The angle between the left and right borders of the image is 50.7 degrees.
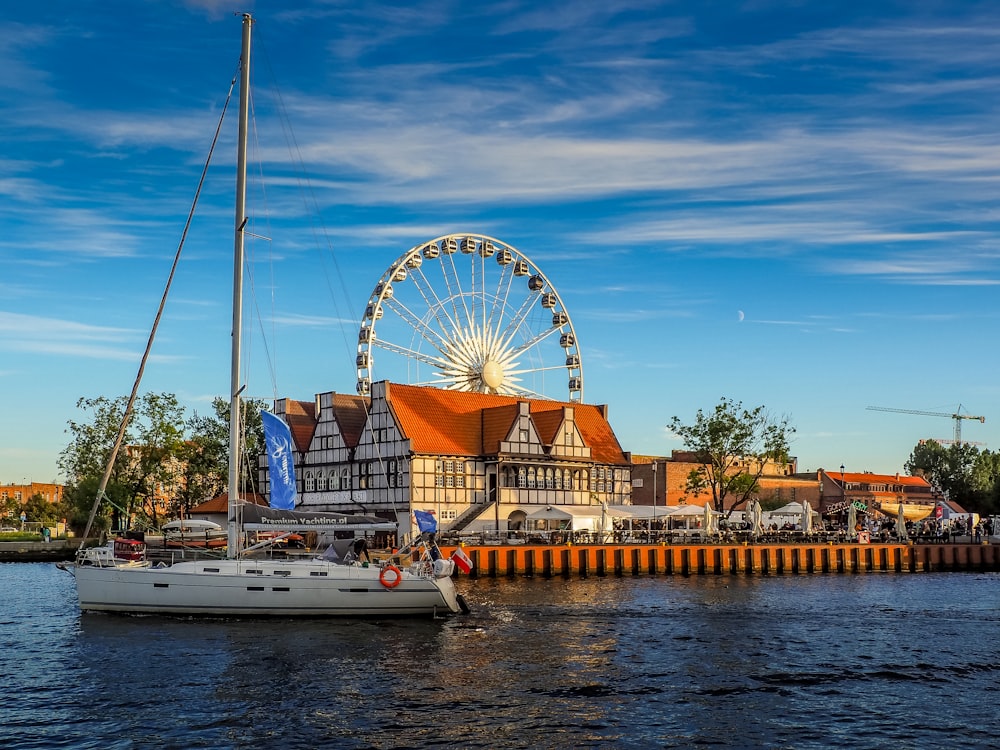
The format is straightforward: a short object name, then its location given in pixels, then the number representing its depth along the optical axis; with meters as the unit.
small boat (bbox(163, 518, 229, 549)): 51.31
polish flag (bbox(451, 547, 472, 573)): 41.00
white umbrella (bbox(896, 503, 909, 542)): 82.94
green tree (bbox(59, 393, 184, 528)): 93.94
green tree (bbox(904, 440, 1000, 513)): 141.12
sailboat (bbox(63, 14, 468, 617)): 39.84
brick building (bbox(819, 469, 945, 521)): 128.88
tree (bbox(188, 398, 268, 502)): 104.56
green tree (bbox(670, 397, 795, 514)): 92.44
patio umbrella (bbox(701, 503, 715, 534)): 74.81
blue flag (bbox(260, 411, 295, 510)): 41.75
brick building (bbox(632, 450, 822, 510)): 113.94
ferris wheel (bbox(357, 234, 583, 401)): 87.44
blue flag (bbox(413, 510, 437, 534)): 50.53
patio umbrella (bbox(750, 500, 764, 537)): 77.50
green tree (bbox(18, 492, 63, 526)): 163.12
